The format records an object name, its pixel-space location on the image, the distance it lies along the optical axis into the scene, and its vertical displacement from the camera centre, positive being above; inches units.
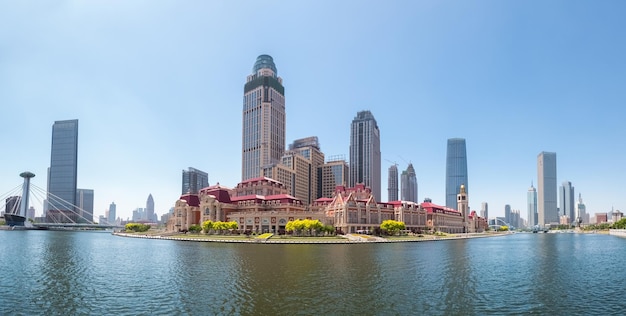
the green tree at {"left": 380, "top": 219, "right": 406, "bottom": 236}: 6806.1 -520.7
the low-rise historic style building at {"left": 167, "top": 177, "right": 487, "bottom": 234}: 7062.0 -323.0
